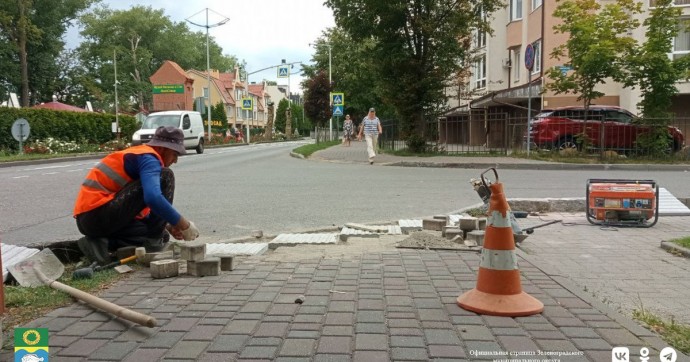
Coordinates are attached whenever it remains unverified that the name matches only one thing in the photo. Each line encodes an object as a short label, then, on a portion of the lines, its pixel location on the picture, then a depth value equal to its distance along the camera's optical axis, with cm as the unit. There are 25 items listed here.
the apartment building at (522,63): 2467
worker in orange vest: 457
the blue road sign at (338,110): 3372
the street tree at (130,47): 7350
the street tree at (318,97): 5600
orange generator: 740
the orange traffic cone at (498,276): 368
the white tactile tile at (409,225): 676
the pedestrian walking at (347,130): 3312
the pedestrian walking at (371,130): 1906
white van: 2566
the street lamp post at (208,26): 4444
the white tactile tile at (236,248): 563
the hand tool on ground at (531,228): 674
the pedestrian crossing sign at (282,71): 4610
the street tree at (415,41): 1992
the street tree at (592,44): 1780
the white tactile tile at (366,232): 645
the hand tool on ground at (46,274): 362
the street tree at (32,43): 5087
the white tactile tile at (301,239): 607
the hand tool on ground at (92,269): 452
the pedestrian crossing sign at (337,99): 3272
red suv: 1852
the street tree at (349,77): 4866
